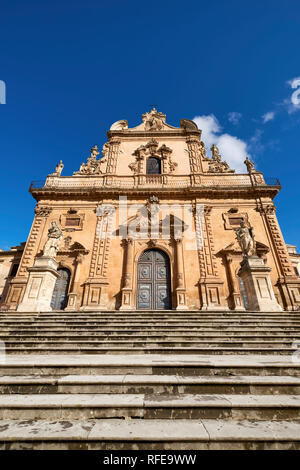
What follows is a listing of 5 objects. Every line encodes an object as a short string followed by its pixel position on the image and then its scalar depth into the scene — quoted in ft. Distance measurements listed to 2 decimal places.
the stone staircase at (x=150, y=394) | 6.47
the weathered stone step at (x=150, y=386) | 9.40
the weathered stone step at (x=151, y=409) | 7.86
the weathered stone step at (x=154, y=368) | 11.08
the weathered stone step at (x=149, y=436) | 6.27
